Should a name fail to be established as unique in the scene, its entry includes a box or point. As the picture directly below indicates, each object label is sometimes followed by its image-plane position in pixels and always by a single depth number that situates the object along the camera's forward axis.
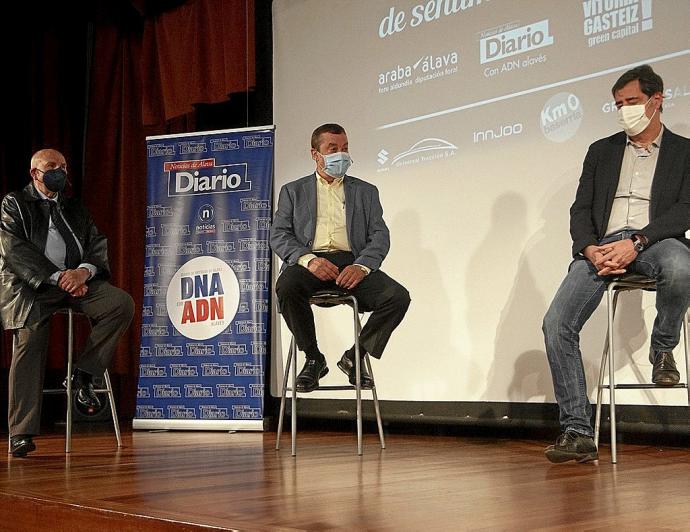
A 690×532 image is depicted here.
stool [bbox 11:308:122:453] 3.48
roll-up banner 4.73
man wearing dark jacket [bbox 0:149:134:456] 3.38
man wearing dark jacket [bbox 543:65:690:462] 2.78
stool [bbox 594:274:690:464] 2.80
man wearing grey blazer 3.25
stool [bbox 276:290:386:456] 3.19
